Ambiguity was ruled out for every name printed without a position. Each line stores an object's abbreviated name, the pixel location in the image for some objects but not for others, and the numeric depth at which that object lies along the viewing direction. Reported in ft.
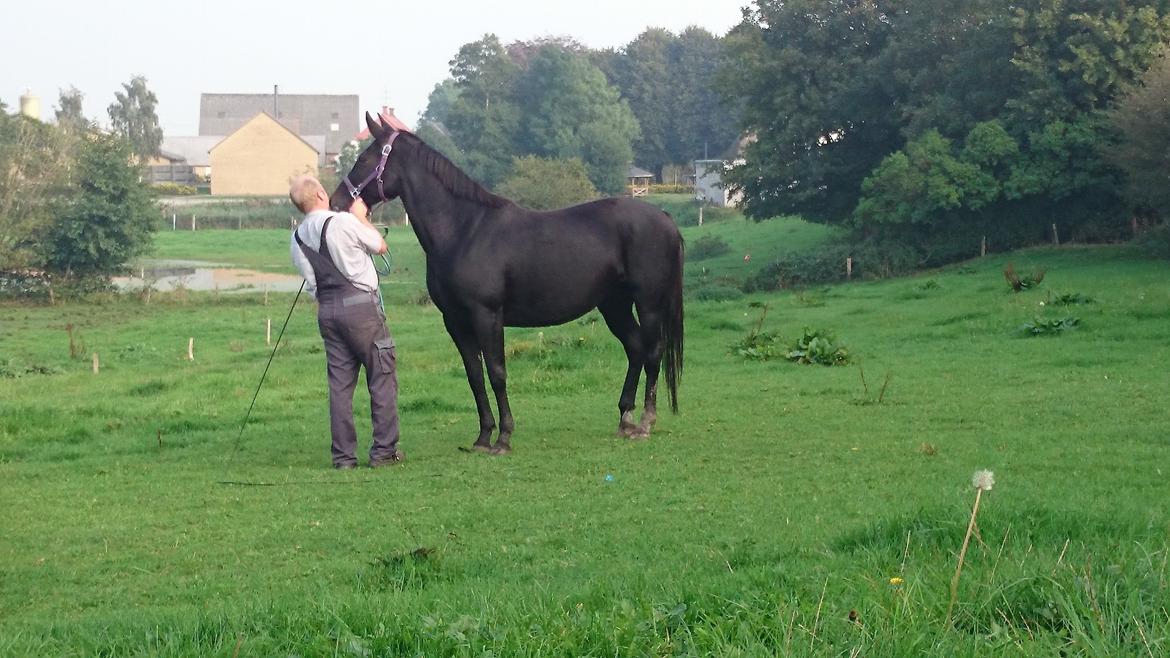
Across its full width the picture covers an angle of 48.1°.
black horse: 35.94
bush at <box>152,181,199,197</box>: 306.55
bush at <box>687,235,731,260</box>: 166.81
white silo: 292.61
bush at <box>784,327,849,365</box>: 52.90
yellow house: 310.86
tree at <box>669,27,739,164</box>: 319.47
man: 33.63
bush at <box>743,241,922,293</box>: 128.98
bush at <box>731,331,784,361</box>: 55.11
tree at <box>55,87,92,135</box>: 334.85
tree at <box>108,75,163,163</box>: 371.35
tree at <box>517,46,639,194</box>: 268.82
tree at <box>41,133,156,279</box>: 136.15
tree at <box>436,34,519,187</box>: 270.05
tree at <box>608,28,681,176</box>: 329.52
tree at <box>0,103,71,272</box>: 134.92
